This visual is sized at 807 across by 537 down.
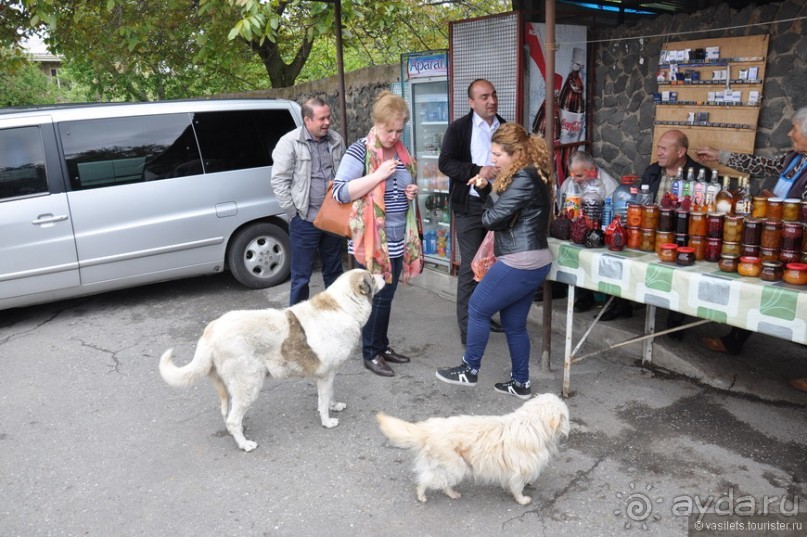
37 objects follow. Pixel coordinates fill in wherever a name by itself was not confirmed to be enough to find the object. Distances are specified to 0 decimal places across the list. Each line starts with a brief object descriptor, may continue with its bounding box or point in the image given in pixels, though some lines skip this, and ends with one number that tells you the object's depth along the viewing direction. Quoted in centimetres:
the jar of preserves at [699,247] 374
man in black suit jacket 490
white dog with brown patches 361
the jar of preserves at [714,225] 365
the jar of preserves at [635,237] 402
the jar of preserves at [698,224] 371
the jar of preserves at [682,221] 379
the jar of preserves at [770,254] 335
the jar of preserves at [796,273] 316
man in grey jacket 497
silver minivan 586
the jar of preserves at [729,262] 347
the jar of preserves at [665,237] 383
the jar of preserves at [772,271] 330
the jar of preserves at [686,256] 364
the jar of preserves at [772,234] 333
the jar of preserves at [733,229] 351
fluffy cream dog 303
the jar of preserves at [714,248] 369
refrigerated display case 656
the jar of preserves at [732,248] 349
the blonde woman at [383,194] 427
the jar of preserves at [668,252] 369
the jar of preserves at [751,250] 345
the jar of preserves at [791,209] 345
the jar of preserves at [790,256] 328
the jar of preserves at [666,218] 387
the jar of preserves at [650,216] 393
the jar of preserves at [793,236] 327
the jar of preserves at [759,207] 360
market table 318
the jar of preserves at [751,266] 338
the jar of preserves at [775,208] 350
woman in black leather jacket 382
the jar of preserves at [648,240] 397
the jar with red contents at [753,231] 343
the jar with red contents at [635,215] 400
